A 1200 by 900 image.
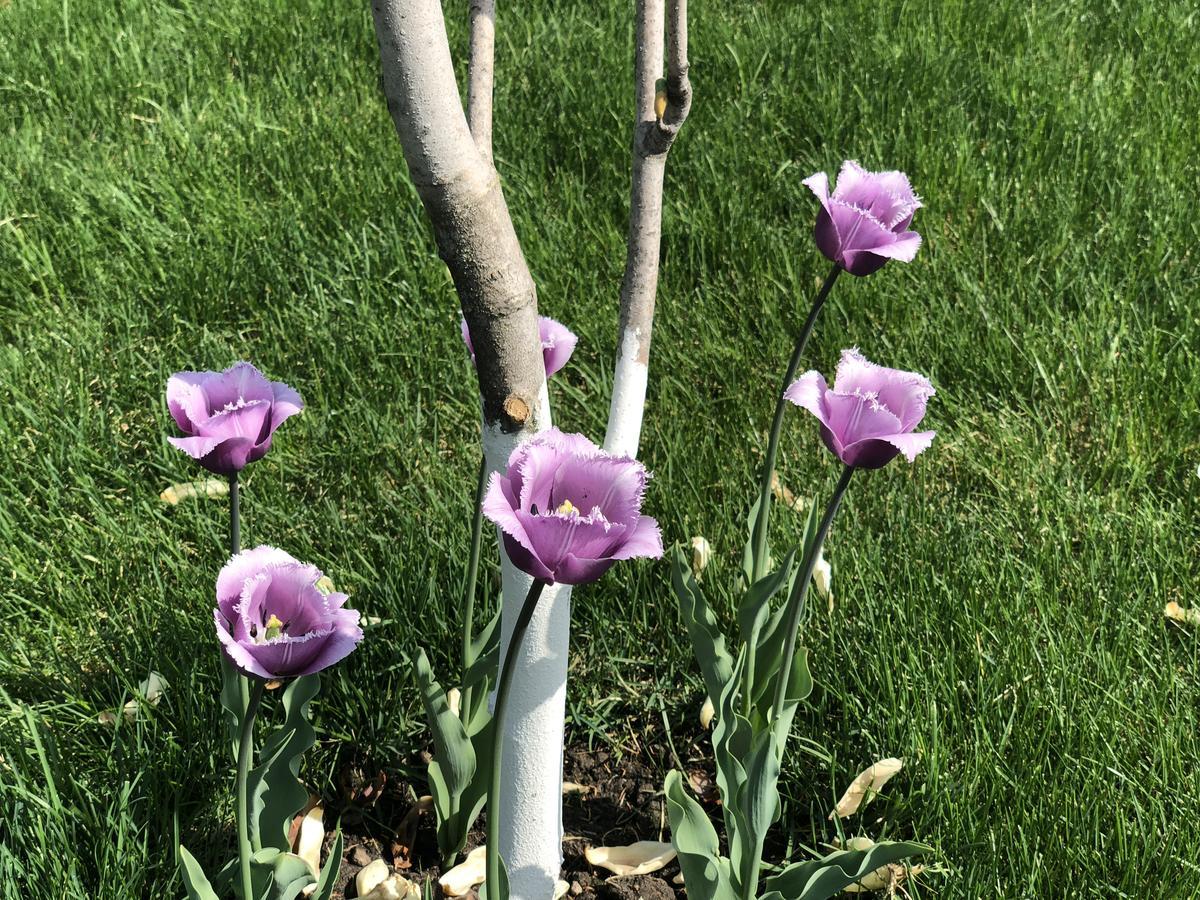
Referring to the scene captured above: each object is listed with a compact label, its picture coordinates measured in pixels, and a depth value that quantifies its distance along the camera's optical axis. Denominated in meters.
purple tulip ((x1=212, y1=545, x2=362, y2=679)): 0.95
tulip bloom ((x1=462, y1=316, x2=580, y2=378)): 1.39
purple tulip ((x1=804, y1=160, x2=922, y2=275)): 1.26
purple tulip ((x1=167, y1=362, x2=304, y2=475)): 1.11
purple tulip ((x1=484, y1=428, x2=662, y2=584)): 0.89
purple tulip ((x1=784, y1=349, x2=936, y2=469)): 1.12
